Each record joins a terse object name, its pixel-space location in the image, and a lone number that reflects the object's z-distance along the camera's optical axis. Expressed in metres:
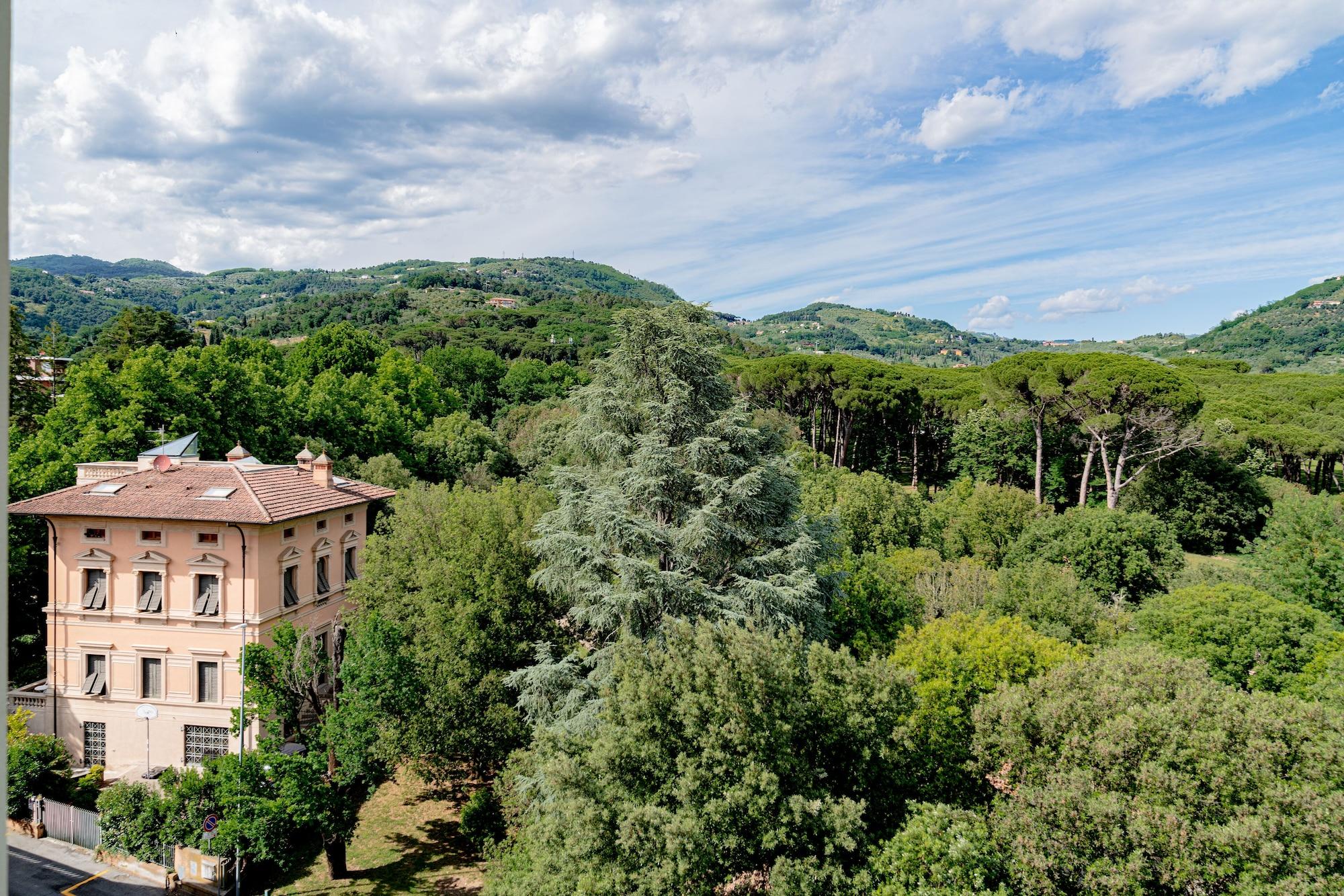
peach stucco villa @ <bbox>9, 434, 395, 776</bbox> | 23.47
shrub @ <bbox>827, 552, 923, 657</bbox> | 21.22
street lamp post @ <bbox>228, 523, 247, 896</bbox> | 17.75
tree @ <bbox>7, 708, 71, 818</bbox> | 20.47
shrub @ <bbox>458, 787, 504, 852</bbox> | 19.78
